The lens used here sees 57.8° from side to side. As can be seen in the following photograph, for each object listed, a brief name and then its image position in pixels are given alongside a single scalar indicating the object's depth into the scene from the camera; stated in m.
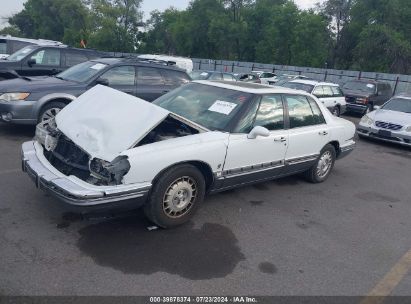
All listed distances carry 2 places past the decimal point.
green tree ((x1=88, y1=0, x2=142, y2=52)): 60.19
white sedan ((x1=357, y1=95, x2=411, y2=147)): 9.94
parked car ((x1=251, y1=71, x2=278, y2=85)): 25.96
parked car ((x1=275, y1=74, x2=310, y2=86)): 22.82
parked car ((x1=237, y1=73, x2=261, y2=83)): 19.92
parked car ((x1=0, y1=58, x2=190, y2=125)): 6.86
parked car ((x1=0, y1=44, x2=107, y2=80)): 9.38
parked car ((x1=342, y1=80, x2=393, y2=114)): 16.05
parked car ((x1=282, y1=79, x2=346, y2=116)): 13.91
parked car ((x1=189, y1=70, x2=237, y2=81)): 15.75
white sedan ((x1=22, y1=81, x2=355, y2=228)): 3.66
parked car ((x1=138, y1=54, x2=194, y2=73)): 14.86
